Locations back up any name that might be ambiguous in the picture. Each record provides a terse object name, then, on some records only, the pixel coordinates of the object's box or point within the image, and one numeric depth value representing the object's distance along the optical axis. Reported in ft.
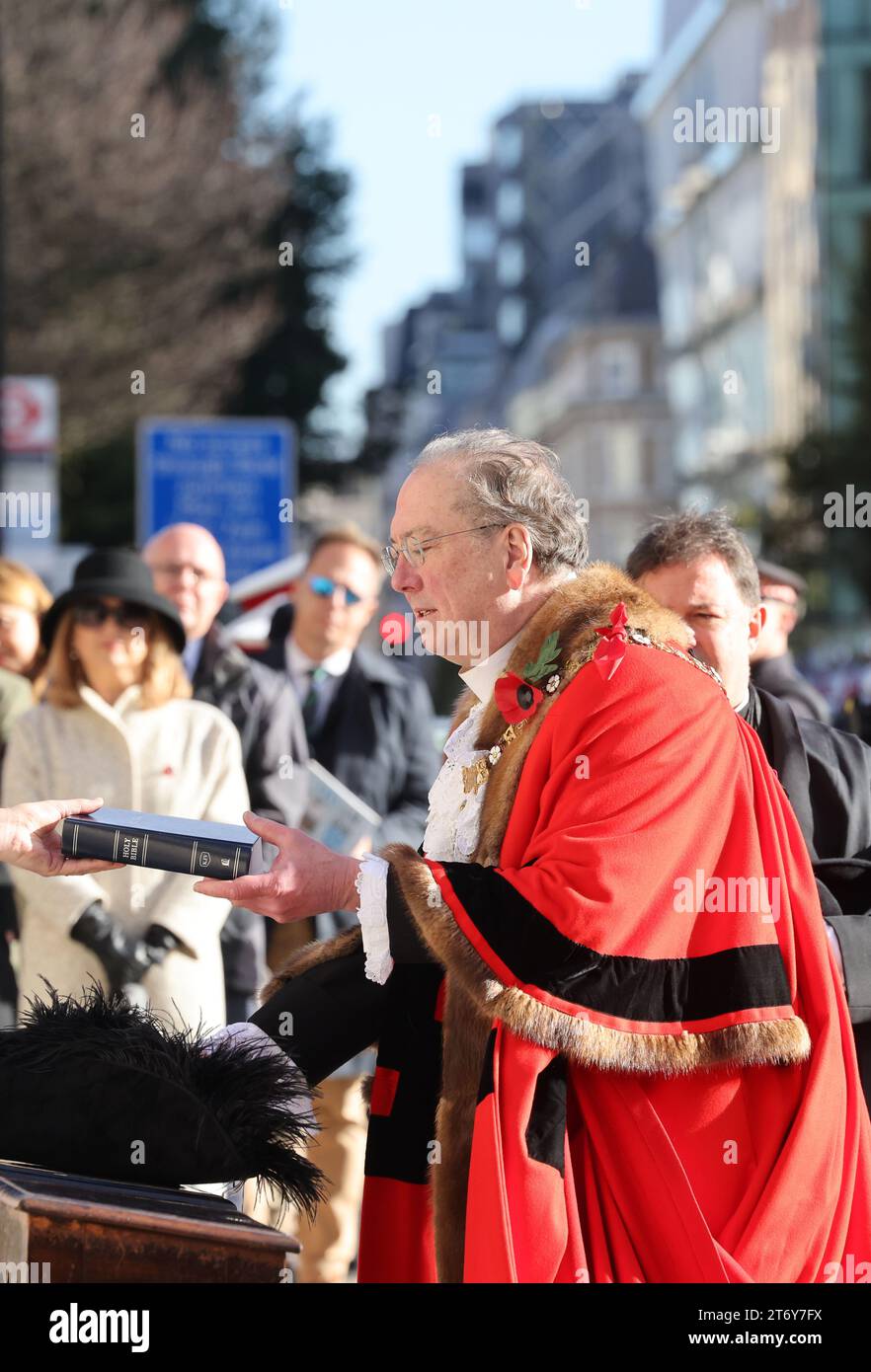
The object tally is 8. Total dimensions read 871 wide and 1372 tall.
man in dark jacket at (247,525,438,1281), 23.99
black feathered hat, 10.81
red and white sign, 53.42
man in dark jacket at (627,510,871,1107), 14.52
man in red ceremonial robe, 10.37
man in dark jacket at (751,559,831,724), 21.39
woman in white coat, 18.79
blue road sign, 52.95
